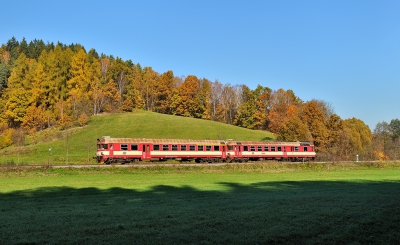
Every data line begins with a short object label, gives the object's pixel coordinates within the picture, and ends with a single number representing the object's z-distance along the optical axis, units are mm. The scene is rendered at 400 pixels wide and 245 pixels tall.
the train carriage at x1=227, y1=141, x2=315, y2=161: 53844
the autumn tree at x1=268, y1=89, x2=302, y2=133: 102219
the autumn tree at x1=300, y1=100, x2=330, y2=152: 70938
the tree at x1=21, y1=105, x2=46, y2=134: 82875
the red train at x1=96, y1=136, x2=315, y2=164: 45938
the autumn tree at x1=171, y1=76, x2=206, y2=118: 116750
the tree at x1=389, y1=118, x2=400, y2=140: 154200
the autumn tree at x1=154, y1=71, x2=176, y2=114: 122625
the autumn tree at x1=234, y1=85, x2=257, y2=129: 114062
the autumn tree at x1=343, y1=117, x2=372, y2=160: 77000
